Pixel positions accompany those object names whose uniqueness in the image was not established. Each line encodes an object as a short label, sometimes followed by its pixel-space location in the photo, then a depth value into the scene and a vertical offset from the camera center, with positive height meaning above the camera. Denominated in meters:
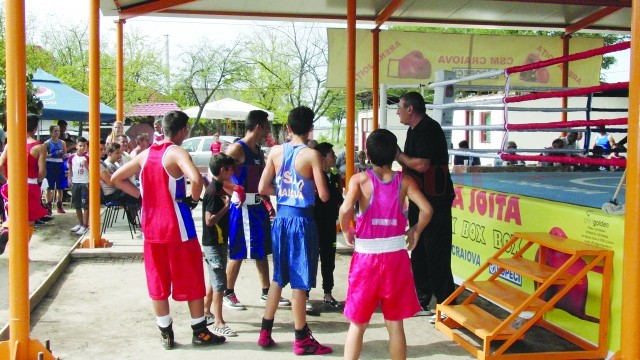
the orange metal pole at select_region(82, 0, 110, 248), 7.62 +0.18
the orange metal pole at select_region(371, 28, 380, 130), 9.66 +1.11
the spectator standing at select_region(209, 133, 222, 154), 16.97 -0.01
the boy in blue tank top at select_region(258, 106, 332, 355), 4.46 -0.59
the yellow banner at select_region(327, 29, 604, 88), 11.93 +1.77
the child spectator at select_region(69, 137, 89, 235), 9.77 -0.70
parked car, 21.39 -0.10
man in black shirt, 5.18 -0.28
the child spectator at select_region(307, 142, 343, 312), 5.71 -0.70
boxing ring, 4.29 -0.51
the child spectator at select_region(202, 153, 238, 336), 4.93 -0.69
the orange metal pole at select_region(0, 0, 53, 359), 3.59 -0.27
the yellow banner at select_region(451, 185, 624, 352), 4.17 -0.72
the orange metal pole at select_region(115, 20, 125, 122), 8.77 +1.14
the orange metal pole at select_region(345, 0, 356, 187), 8.30 +0.88
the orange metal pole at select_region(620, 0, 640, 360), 2.84 -0.33
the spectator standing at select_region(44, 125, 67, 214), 11.91 -0.45
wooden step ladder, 4.13 -1.10
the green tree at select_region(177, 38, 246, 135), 32.94 +4.07
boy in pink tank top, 3.73 -0.62
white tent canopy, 22.56 +1.30
